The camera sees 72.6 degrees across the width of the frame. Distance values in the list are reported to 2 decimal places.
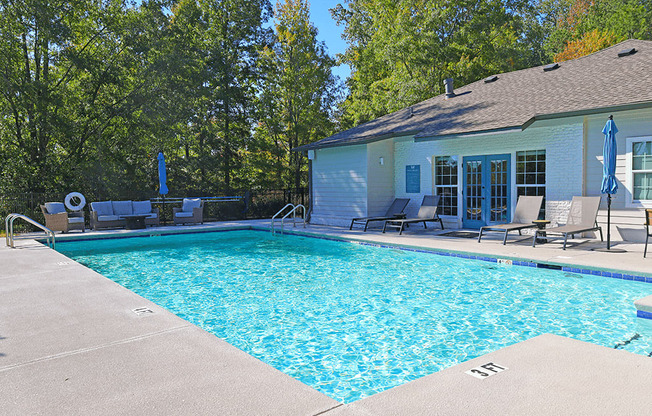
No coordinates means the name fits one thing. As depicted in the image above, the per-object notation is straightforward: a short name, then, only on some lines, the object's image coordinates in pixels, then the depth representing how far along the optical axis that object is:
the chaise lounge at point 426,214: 11.05
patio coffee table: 13.08
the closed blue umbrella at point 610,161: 7.45
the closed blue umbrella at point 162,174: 14.10
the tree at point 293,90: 21.98
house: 8.42
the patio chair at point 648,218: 6.64
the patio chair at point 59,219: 12.23
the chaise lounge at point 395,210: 12.08
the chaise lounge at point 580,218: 7.97
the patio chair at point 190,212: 14.62
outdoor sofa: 13.06
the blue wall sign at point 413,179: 12.52
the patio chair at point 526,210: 9.45
